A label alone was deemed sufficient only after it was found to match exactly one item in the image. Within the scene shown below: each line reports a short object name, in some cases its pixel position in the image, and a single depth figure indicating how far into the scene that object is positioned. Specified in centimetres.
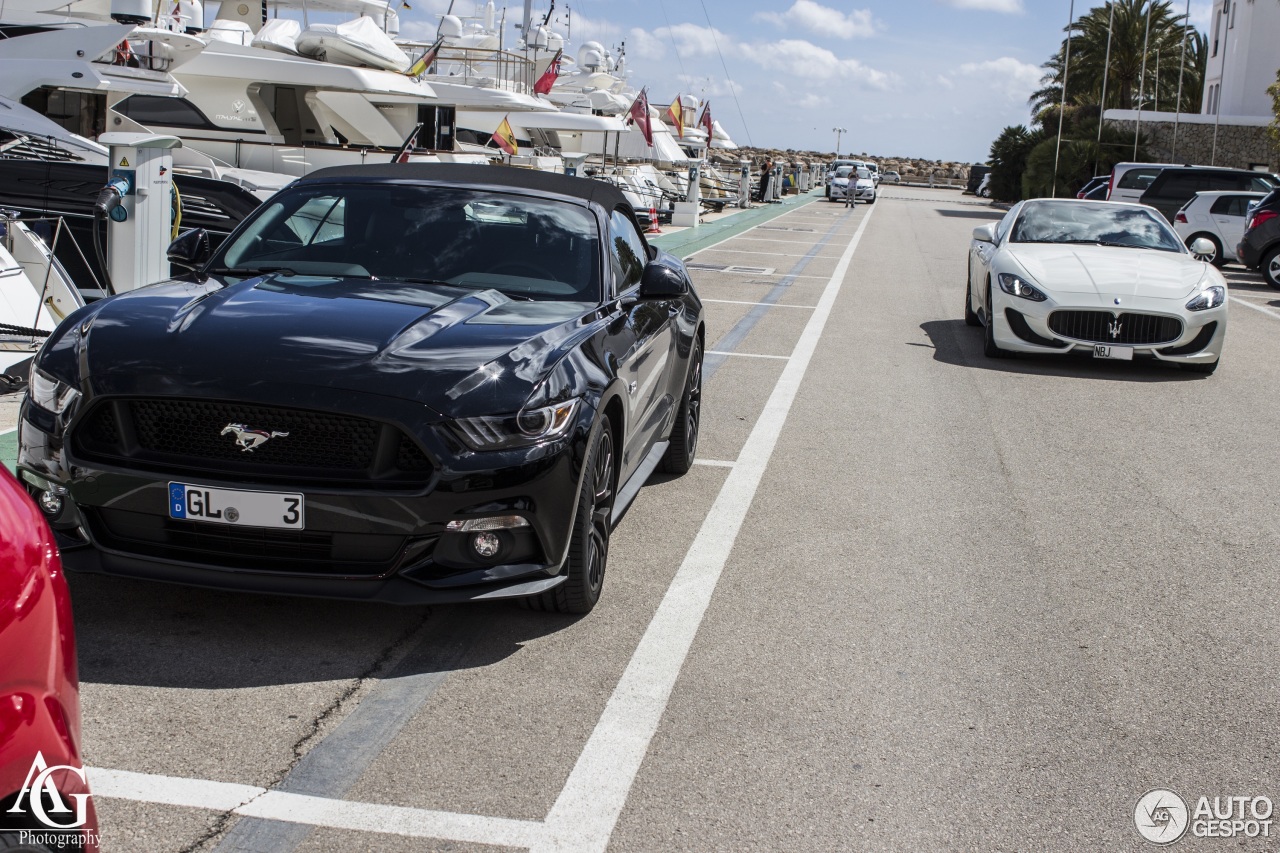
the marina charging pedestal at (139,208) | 904
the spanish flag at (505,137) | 2434
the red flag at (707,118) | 5056
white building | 5912
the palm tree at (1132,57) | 6831
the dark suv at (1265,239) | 2177
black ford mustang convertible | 410
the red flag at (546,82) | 3228
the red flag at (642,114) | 3341
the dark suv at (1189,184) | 2812
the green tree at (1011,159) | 6612
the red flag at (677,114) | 4303
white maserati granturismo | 1111
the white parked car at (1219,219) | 2477
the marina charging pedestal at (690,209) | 3153
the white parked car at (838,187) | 5950
